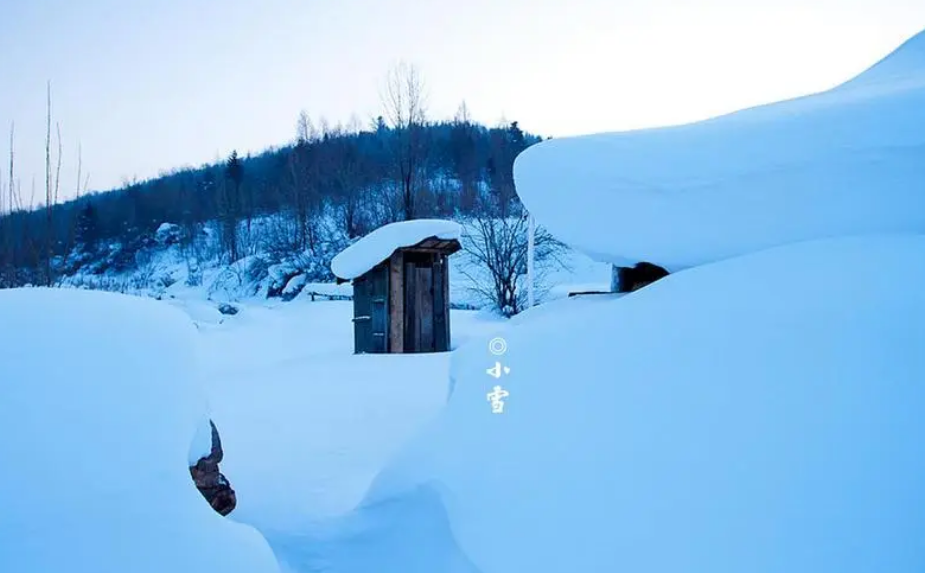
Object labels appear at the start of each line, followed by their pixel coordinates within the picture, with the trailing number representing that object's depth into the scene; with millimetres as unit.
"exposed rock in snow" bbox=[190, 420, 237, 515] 2559
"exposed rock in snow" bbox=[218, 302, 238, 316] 15584
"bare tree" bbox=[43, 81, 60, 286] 5730
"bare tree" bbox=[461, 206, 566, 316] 14711
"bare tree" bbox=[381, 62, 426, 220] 16859
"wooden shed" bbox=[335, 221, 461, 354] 9195
